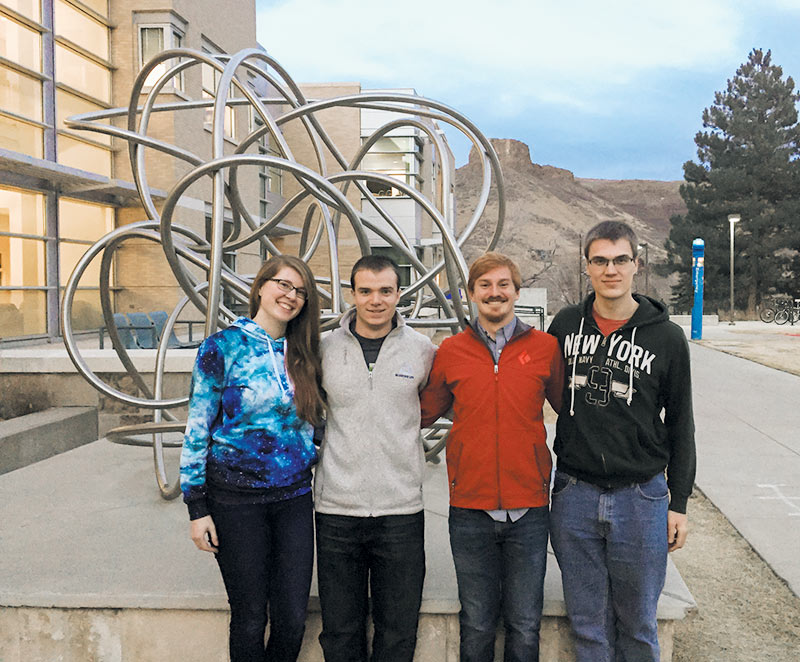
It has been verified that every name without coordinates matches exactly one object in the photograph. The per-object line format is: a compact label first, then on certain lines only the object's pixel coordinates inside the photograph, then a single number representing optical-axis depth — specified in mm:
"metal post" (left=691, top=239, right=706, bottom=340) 20695
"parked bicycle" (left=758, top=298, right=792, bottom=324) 28489
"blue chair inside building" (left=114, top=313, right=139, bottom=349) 9920
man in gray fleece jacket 2373
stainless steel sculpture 3102
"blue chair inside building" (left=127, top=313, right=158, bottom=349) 11031
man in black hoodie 2307
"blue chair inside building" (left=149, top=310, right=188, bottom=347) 12160
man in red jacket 2377
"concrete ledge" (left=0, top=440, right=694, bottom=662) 2809
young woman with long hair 2330
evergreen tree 37125
